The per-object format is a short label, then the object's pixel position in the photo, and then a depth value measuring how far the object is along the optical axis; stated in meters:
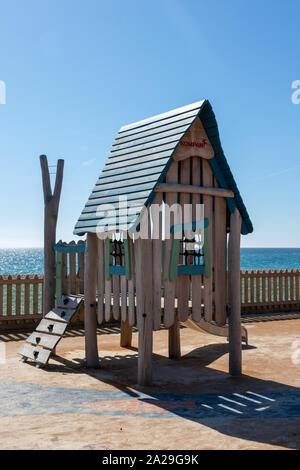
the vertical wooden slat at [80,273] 11.87
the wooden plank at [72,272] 12.56
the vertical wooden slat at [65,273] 12.49
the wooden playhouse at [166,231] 7.33
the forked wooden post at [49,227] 9.88
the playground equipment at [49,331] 8.55
